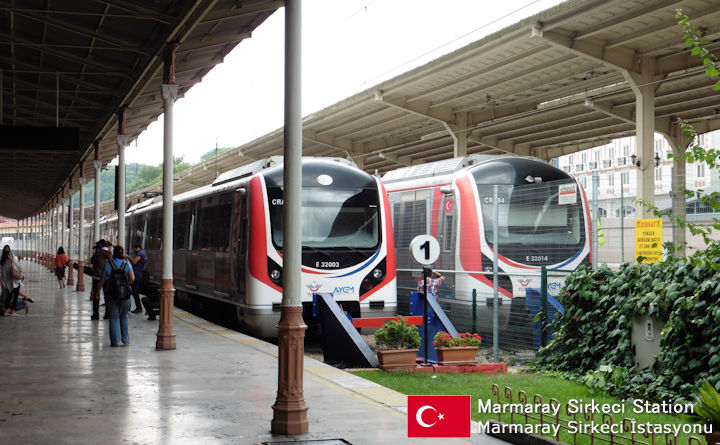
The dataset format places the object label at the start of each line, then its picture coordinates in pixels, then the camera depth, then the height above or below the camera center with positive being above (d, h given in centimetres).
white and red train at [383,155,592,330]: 1535 +45
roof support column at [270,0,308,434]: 735 -12
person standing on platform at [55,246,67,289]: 3204 -60
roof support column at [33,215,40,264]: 7718 +30
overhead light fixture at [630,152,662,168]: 2219 +246
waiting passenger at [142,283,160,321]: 1927 -119
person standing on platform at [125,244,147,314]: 1986 -44
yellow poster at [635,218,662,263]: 1421 +30
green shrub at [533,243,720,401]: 887 -88
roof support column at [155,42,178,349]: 1344 +70
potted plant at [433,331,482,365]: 1152 -133
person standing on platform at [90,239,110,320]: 1883 -32
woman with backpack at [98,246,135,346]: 1344 -66
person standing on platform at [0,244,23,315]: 1889 -66
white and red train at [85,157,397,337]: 1493 +16
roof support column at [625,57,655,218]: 2211 +348
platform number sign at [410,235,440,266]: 1192 +4
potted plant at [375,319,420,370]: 1135 -127
